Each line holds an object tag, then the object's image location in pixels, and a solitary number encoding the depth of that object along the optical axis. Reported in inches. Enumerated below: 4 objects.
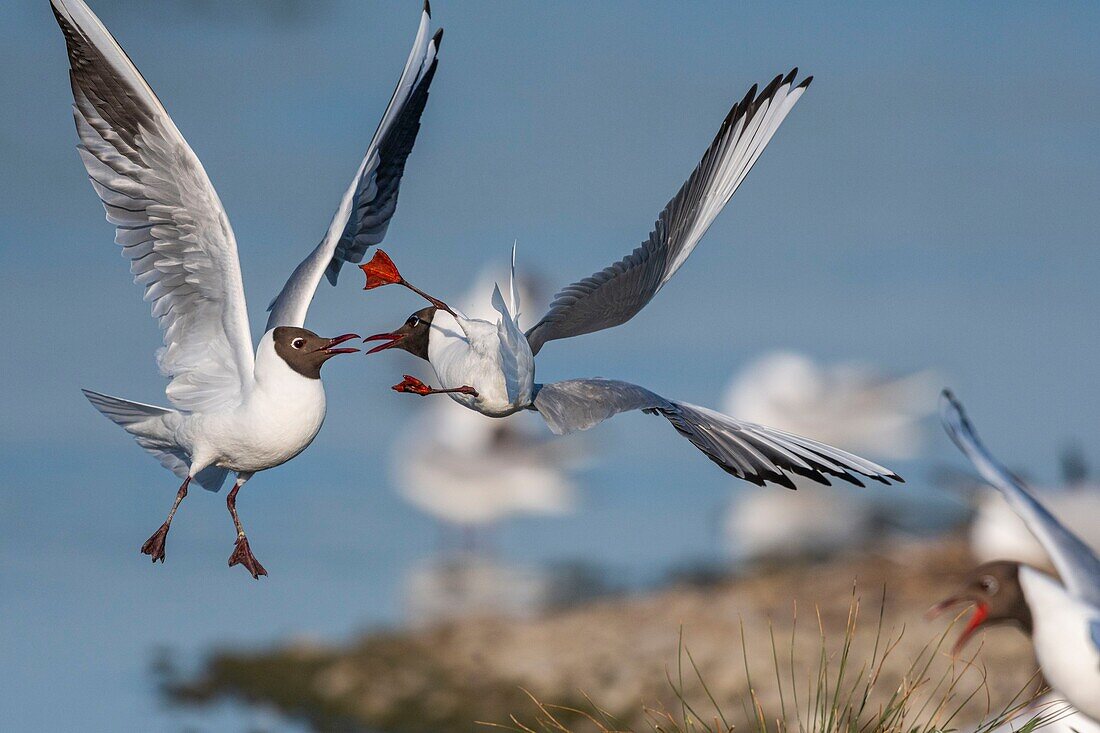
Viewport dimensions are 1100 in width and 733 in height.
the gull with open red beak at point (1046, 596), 430.0
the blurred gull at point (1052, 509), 1171.3
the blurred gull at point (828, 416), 1406.3
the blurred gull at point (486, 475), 1590.8
